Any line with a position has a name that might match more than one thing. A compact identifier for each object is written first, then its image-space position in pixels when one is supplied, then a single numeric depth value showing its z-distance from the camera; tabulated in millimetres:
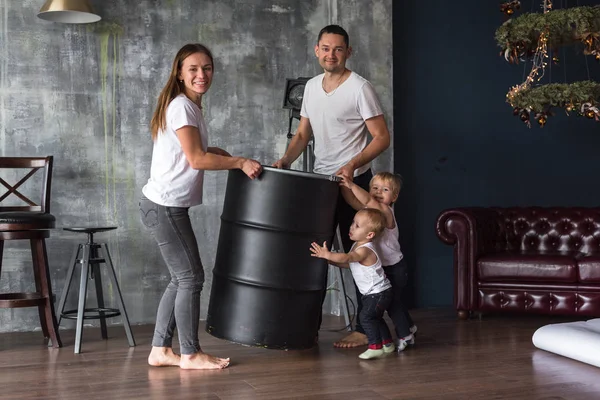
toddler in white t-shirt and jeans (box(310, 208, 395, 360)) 3801
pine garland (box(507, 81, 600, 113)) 4594
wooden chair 4082
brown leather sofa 4785
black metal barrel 3520
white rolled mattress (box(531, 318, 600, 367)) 3594
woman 3467
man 3951
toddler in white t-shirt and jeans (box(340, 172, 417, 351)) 3922
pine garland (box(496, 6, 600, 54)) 4414
